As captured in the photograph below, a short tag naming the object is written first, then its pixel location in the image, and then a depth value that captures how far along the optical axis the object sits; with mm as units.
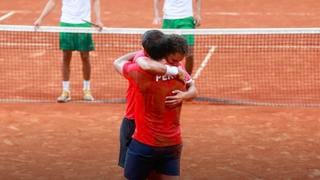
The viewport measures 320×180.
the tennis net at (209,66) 20646
